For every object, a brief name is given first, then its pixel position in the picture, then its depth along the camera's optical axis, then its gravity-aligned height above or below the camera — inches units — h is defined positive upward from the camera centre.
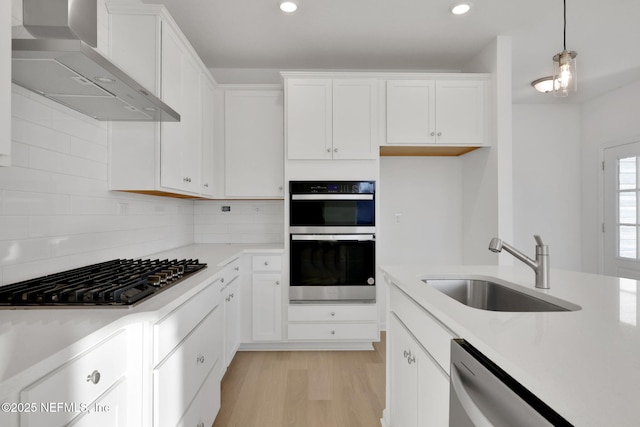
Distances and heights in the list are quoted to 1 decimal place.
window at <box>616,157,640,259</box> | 146.6 +3.3
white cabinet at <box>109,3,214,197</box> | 78.1 +31.2
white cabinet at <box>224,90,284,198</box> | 126.7 +27.1
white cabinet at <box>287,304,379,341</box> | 117.3 -38.2
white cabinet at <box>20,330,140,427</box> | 28.9 -17.6
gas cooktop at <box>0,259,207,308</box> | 44.6 -10.7
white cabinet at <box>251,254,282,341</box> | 118.0 -29.2
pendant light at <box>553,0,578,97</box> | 69.6 +29.2
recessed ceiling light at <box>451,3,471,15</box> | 95.0 +59.7
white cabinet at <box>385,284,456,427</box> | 42.8 -23.6
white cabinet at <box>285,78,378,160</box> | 118.3 +34.3
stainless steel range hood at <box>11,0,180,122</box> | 42.0 +20.9
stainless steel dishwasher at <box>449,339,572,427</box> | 24.7 -15.6
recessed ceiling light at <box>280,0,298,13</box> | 93.7 +59.6
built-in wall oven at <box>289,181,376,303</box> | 117.9 -10.4
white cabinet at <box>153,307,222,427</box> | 48.0 -27.0
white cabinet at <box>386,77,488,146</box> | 119.6 +37.5
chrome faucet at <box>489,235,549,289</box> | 51.3 -7.2
